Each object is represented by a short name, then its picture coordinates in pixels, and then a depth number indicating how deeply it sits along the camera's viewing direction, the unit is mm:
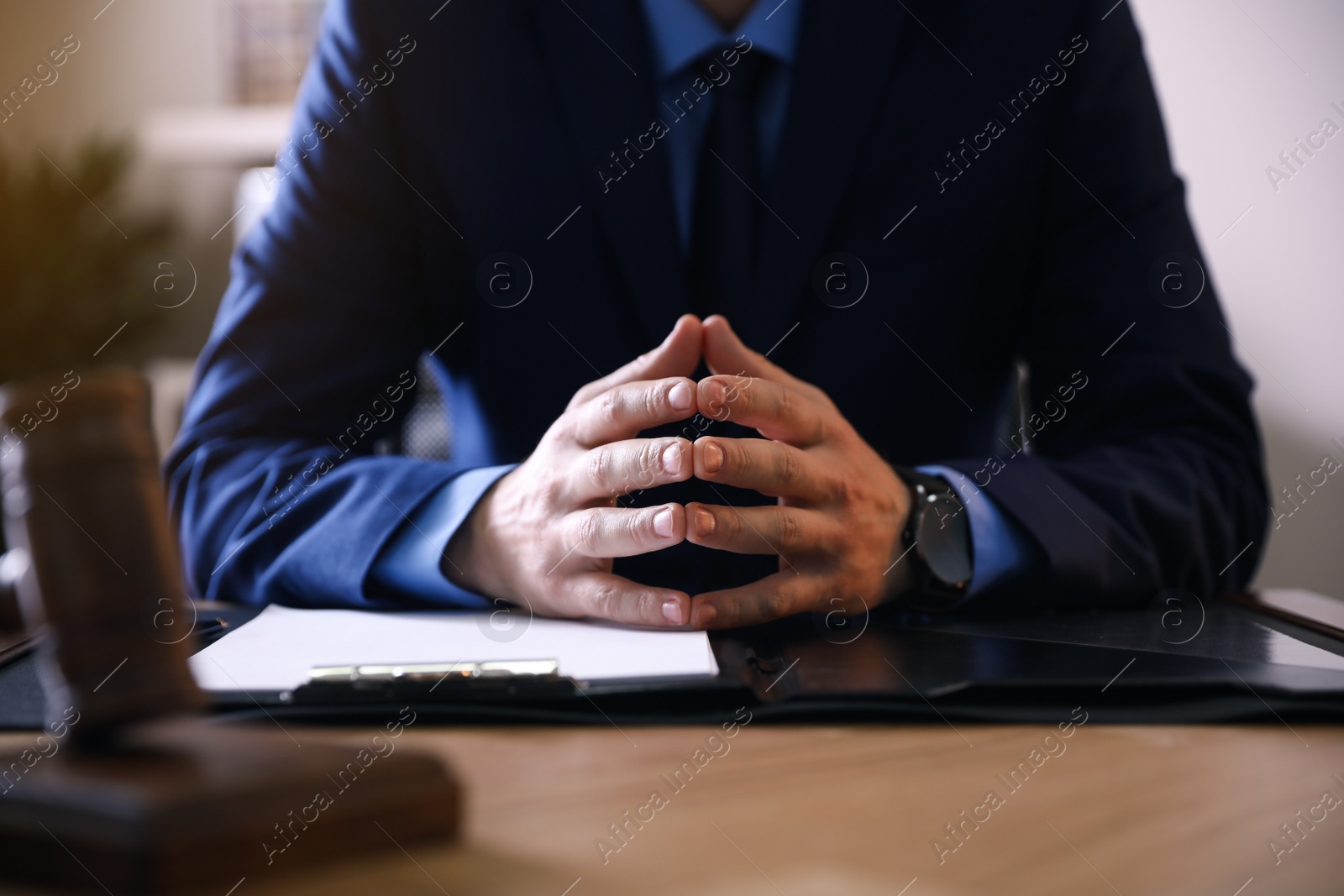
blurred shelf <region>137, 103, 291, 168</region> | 2396
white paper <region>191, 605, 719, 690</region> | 523
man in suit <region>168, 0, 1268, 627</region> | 947
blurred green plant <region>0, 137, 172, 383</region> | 2264
